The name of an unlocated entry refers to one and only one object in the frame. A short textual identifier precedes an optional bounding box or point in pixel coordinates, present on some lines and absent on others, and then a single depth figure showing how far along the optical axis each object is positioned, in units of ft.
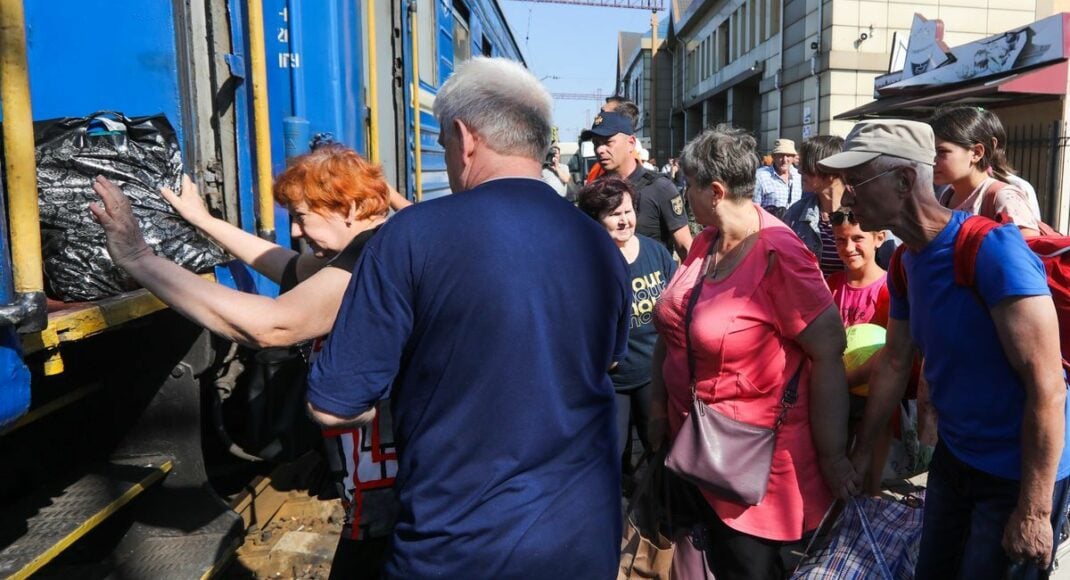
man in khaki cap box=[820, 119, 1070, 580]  5.87
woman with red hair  5.82
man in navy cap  14.25
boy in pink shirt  9.64
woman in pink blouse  7.00
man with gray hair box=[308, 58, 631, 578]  4.74
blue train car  7.93
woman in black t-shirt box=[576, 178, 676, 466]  10.75
